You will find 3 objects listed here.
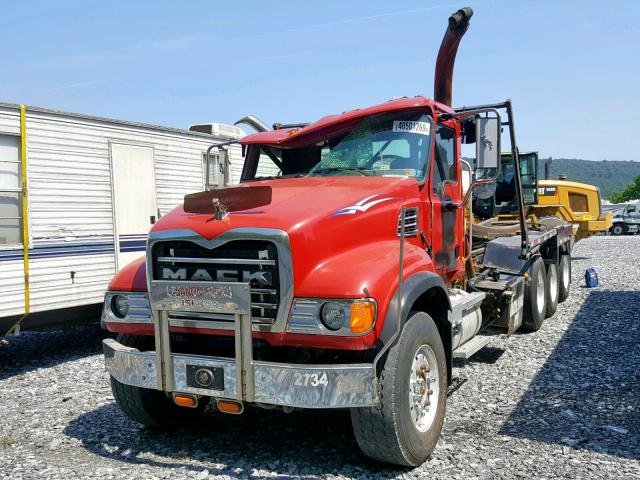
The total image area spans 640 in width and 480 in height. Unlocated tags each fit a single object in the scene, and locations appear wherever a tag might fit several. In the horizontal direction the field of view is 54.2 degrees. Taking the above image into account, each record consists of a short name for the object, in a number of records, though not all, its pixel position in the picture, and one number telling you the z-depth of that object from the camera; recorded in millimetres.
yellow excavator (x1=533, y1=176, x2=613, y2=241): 18922
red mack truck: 3896
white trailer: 7332
